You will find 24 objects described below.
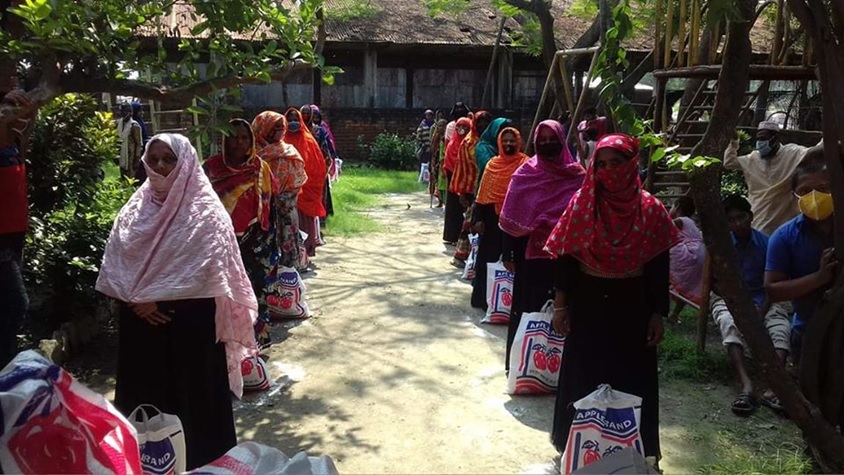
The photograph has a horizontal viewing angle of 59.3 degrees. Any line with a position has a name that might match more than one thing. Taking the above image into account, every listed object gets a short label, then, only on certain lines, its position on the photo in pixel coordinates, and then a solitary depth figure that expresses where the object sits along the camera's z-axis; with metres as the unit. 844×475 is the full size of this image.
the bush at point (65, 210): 5.18
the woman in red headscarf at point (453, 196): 9.21
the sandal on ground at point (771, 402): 4.62
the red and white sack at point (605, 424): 3.36
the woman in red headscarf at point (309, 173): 8.25
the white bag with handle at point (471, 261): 7.71
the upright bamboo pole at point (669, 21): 4.89
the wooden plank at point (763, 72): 4.80
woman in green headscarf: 7.37
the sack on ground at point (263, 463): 1.75
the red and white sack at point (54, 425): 1.57
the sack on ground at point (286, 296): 6.44
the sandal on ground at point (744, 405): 4.61
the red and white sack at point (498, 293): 6.14
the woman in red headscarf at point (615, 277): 3.44
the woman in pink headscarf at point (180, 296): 3.44
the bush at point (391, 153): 19.27
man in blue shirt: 3.85
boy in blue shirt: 4.73
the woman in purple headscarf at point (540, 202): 4.90
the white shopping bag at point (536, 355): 4.68
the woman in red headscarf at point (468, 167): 8.30
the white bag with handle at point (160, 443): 3.09
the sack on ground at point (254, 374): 4.82
